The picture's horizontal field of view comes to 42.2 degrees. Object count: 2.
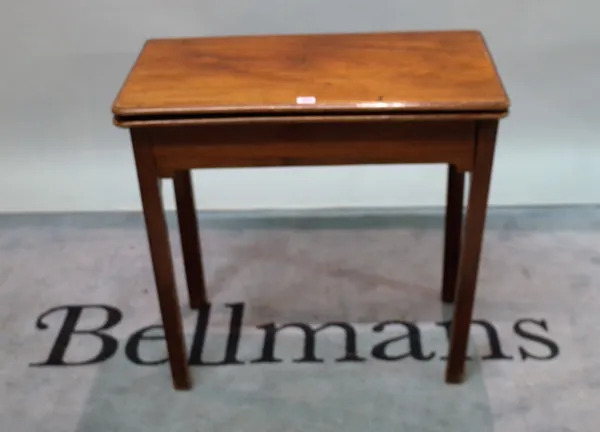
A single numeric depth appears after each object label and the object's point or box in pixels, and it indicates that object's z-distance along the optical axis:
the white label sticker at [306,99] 1.16
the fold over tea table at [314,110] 1.16
